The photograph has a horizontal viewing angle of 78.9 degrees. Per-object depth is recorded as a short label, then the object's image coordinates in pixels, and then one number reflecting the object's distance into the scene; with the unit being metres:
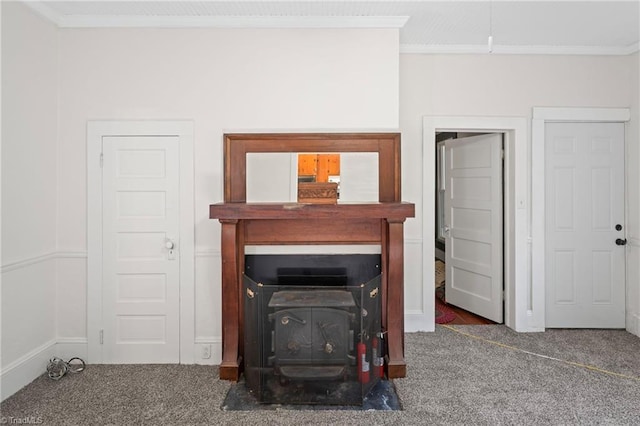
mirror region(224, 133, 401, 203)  2.90
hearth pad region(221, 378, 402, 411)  2.40
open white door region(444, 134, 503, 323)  3.91
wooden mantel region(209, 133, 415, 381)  2.73
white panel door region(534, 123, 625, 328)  3.72
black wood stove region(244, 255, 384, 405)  2.48
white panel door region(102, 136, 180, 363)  3.02
